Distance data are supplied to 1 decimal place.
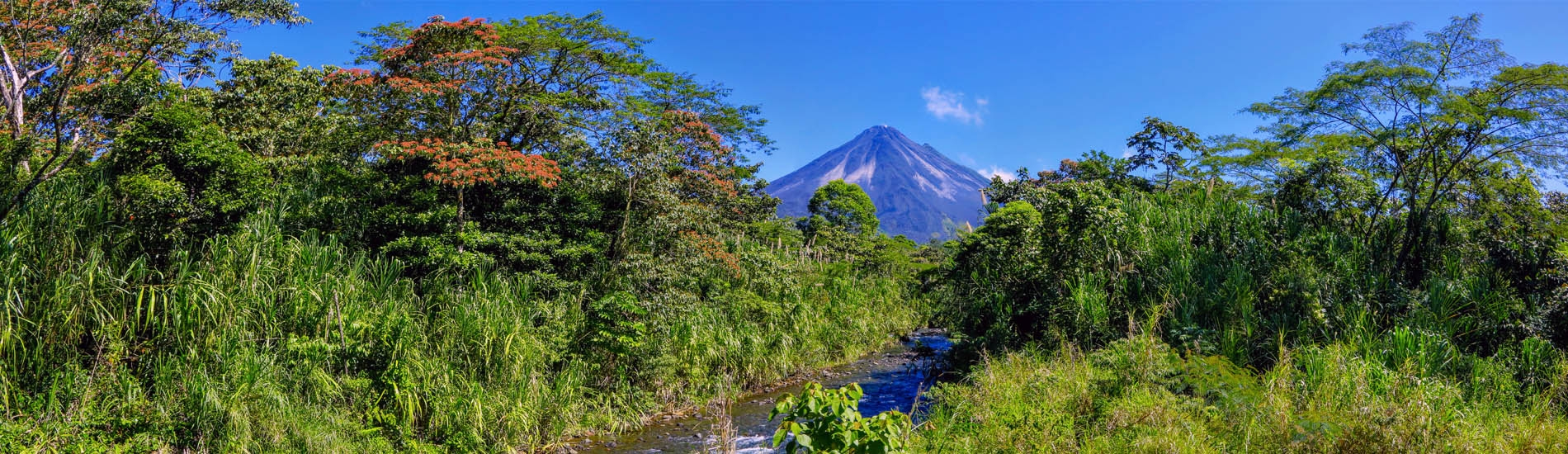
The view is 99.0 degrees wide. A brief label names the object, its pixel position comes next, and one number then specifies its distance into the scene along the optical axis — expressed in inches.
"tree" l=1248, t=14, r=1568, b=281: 407.5
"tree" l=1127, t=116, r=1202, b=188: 695.1
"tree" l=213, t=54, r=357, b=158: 600.4
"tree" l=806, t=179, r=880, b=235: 1380.4
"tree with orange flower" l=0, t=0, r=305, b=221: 382.6
